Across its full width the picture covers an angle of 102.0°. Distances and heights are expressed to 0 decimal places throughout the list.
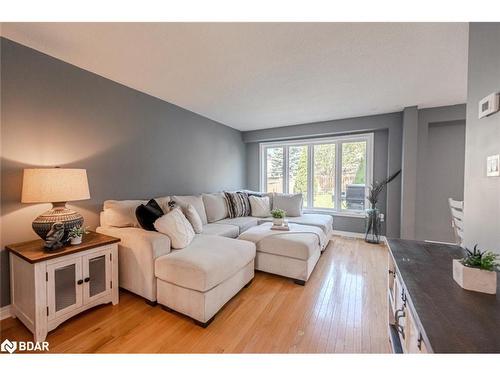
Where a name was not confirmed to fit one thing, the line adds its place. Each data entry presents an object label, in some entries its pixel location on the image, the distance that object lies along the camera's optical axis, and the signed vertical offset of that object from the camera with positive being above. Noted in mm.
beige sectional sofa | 1611 -712
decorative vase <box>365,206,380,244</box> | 3576 -714
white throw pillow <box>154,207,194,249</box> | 1930 -450
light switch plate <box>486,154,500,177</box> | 1036 +109
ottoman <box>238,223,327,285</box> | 2242 -782
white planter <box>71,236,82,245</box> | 1634 -483
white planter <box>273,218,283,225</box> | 2822 -538
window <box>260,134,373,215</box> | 3994 +293
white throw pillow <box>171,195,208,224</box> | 2841 -306
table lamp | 1521 -83
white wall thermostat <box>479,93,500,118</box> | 1028 +435
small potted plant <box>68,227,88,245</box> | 1626 -444
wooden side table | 1405 -769
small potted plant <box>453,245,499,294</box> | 807 -358
